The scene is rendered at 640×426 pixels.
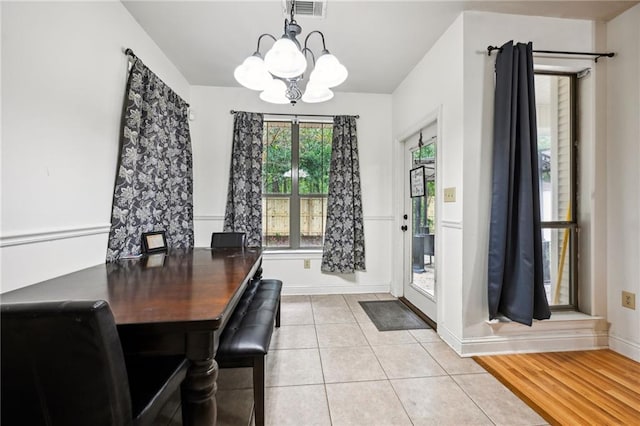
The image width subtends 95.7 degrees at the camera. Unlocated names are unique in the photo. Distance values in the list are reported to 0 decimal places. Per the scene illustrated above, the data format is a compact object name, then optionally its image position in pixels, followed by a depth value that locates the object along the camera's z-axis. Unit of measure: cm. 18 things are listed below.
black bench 134
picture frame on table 232
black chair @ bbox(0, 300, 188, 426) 73
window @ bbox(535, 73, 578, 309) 237
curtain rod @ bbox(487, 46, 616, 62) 222
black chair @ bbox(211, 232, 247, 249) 277
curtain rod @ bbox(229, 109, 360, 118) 370
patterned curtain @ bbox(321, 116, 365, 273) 368
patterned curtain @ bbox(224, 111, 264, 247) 351
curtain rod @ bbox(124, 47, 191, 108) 220
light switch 231
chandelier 147
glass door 295
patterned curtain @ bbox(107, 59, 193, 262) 214
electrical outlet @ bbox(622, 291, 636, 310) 213
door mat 274
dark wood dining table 97
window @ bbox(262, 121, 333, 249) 383
